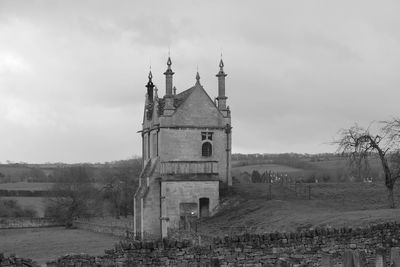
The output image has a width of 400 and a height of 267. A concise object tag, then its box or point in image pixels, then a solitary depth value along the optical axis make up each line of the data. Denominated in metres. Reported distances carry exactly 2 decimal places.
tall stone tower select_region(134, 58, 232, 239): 45.03
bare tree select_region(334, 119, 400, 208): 35.00
